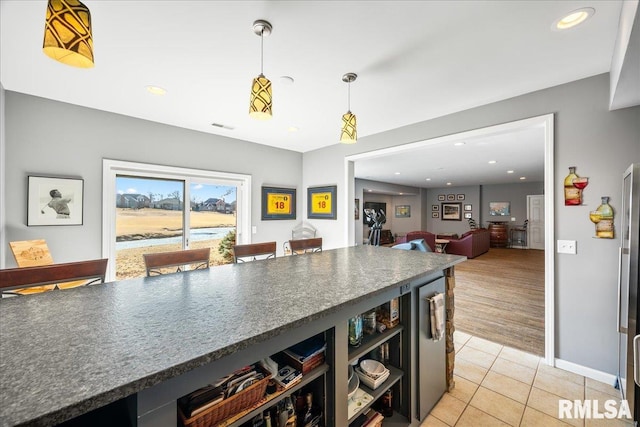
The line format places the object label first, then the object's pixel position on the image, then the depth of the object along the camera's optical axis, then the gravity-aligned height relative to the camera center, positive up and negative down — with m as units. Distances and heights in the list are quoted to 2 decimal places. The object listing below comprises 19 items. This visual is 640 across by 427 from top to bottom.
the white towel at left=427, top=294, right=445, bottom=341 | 1.62 -0.66
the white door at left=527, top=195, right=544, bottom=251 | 8.68 -0.18
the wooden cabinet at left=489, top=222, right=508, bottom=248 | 9.12 -0.71
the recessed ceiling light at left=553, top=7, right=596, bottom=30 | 1.46 +1.19
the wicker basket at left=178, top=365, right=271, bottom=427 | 0.78 -0.65
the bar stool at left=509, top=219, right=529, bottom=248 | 9.01 -0.71
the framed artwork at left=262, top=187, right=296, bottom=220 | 4.27 +0.22
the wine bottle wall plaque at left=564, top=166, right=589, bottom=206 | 2.12 +0.25
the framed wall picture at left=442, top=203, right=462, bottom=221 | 10.47 +0.16
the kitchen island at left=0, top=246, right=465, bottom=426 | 0.55 -0.37
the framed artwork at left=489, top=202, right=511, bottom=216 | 9.40 +0.29
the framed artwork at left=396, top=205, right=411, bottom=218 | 11.44 +0.21
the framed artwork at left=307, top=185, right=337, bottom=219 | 4.17 +0.23
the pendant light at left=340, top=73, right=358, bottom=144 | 1.92 +0.66
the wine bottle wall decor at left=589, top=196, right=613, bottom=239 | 1.99 -0.03
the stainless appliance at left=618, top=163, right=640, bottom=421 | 1.45 -0.43
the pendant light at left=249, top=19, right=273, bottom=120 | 1.47 +0.68
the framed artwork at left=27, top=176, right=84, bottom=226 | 2.45 +0.14
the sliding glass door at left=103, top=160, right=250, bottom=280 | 2.98 +0.05
